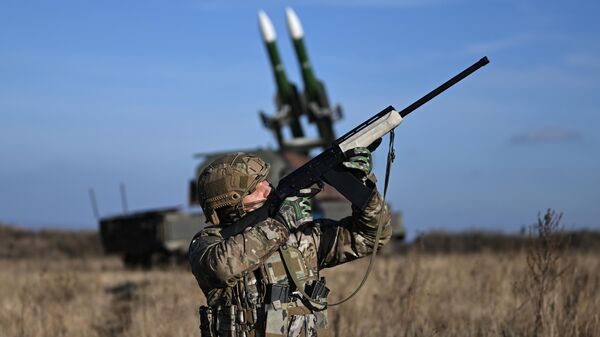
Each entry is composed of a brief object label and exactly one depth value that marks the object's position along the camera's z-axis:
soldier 8.35
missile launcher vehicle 42.05
